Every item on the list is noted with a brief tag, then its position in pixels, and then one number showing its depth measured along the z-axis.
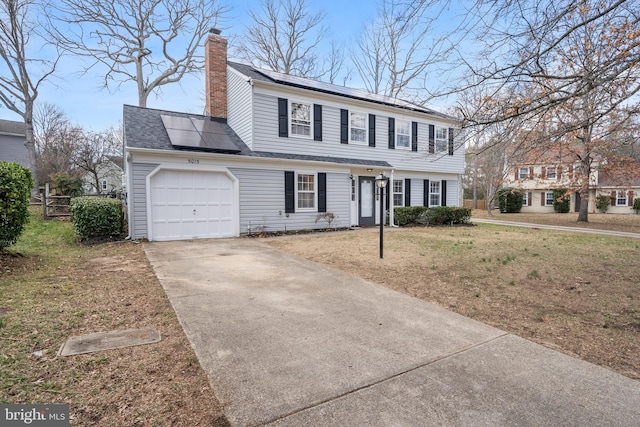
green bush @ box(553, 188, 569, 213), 28.62
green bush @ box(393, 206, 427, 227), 14.77
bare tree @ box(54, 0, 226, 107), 17.47
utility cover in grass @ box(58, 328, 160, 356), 3.01
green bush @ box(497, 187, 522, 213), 28.88
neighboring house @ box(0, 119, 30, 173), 25.52
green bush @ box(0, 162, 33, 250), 5.71
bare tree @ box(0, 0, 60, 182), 15.53
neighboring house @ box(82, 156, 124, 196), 24.22
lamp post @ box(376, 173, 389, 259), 7.47
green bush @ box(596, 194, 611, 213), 27.38
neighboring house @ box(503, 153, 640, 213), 23.43
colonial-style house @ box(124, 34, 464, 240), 9.78
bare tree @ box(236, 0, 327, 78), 22.61
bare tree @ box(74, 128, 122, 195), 22.52
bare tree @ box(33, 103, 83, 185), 22.56
